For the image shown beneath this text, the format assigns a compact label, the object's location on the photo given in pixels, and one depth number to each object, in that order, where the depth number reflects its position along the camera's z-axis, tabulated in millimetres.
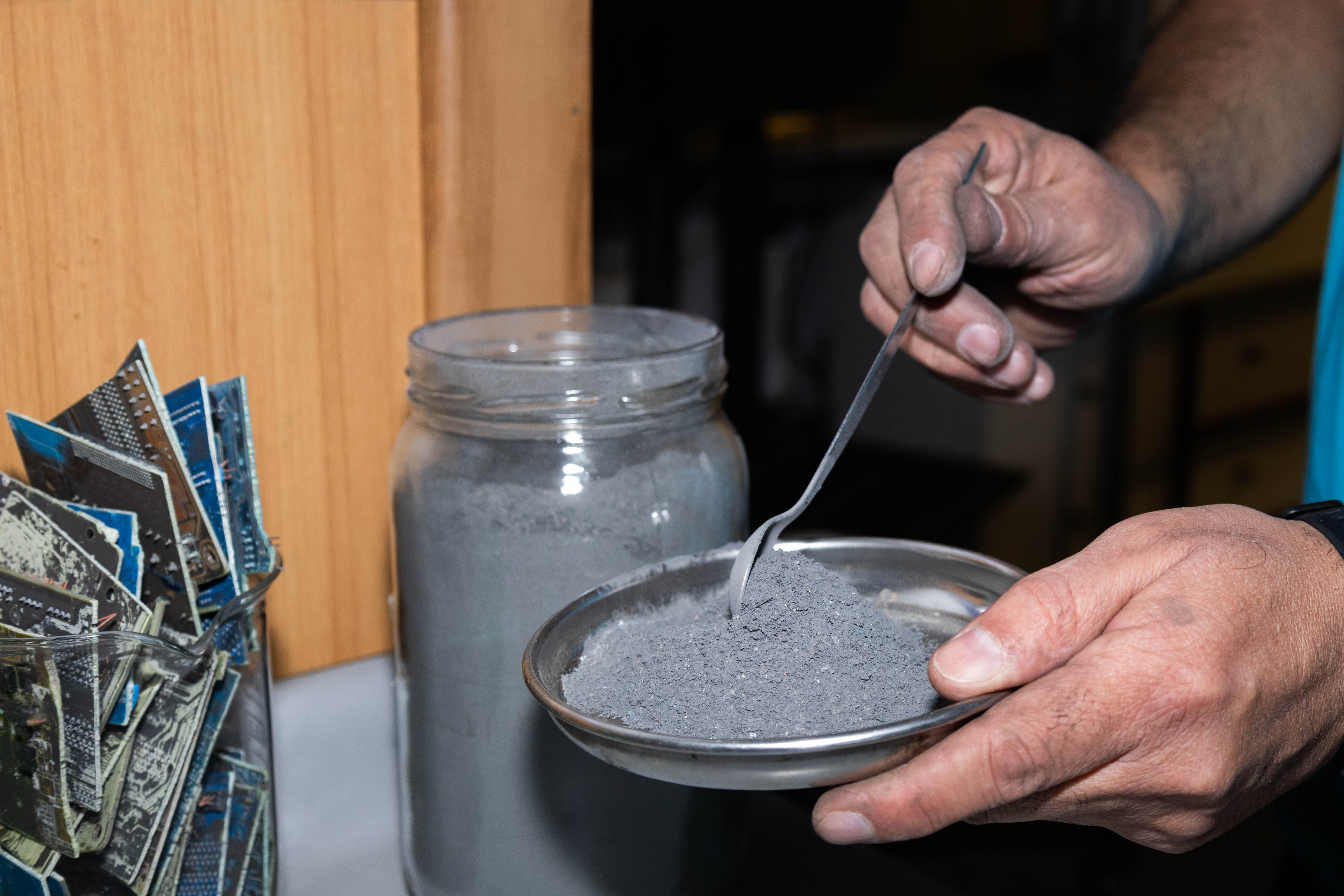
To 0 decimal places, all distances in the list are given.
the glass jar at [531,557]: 520
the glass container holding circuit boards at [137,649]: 409
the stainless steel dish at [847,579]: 356
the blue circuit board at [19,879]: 415
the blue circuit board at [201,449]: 472
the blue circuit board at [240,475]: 486
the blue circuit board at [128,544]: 448
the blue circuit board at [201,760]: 464
